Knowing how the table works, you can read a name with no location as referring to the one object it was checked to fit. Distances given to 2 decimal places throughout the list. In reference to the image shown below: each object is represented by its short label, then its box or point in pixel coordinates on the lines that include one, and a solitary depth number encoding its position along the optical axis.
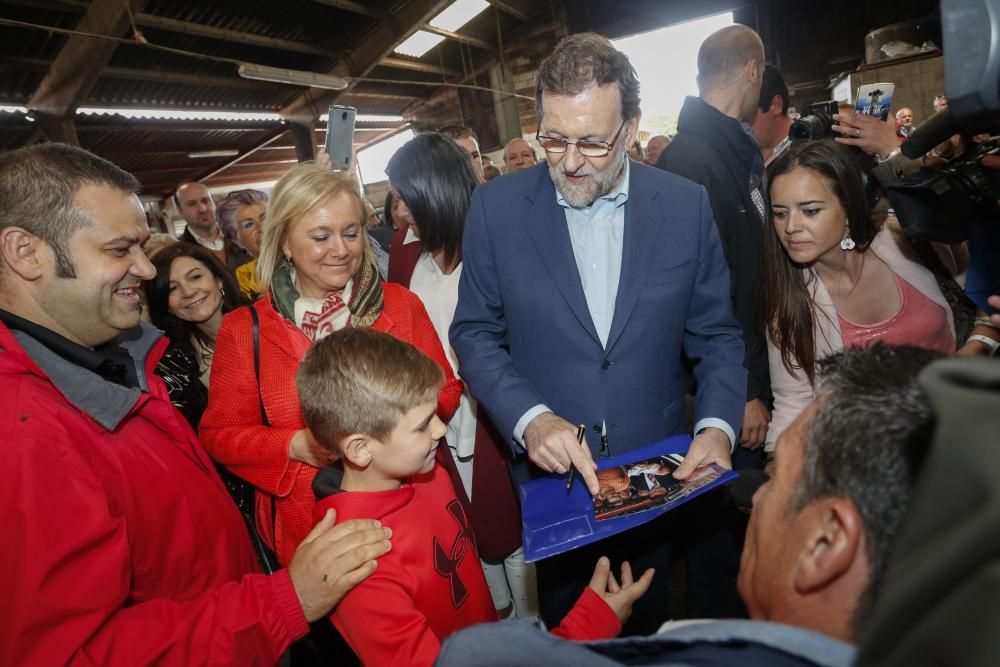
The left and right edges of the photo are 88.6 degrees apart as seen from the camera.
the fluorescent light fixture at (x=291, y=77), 7.38
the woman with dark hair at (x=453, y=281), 2.24
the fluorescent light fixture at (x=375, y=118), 12.62
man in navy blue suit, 1.64
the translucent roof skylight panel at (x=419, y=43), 10.80
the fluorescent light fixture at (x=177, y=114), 8.51
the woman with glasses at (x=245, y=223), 4.01
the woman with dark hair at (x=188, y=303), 2.56
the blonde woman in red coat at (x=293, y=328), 1.73
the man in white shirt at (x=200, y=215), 4.95
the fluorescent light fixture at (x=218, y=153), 13.11
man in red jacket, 0.95
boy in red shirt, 1.27
